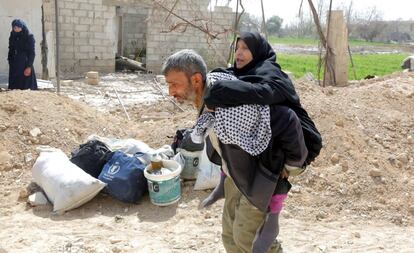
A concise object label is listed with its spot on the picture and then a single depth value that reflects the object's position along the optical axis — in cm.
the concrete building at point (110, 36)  1355
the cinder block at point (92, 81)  1132
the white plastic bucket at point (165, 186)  379
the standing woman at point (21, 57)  804
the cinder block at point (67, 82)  1107
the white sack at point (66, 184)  383
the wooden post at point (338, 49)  916
